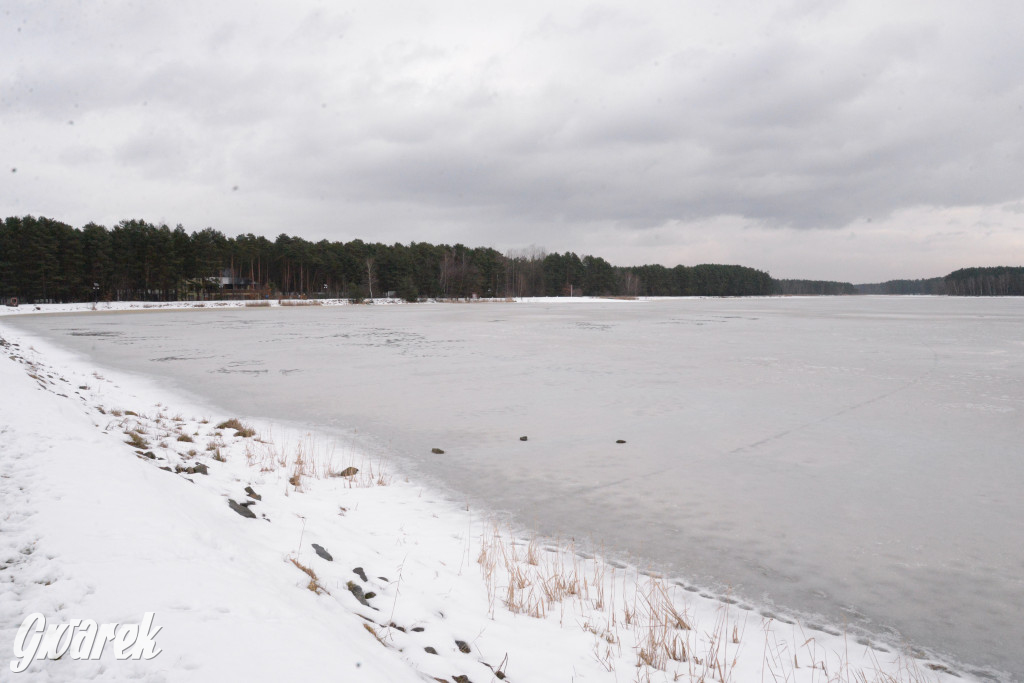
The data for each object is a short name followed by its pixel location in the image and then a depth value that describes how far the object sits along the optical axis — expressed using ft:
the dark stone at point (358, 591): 14.50
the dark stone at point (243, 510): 18.21
